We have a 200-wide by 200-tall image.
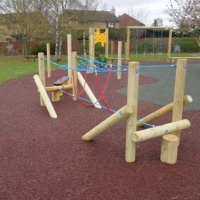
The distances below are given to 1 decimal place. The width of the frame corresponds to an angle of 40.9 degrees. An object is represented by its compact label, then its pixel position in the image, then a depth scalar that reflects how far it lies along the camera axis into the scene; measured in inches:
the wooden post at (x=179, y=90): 129.9
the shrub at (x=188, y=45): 1071.6
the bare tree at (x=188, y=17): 530.2
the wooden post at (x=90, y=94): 232.4
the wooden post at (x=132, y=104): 117.0
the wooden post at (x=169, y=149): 125.6
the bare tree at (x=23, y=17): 754.2
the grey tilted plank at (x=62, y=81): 259.0
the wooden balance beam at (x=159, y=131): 120.3
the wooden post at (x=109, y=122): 121.2
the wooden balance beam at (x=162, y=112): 140.3
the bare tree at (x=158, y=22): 1627.3
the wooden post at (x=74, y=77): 250.9
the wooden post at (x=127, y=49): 636.1
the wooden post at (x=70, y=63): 265.9
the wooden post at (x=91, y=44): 454.0
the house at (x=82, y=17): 732.3
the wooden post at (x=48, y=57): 421.5
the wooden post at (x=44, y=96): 206.4
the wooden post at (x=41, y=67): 230.1
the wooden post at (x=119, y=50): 396.7
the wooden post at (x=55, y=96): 256.1
